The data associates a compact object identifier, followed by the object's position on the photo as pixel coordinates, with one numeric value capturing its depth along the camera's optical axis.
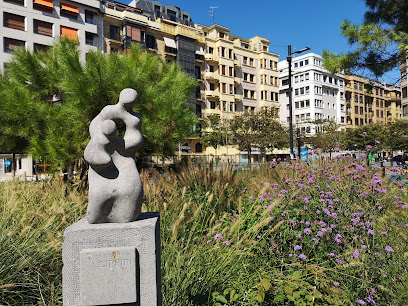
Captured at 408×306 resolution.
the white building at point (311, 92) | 59.25
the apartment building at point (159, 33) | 35.06
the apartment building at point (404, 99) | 28.89
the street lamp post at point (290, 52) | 16.34
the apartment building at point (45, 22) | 27.97
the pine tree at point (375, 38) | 8.12
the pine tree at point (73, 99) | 7.18
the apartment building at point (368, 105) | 67.19
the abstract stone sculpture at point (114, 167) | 2.42
